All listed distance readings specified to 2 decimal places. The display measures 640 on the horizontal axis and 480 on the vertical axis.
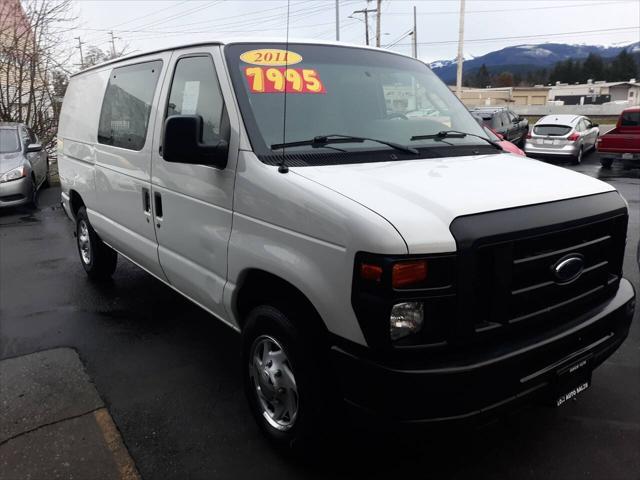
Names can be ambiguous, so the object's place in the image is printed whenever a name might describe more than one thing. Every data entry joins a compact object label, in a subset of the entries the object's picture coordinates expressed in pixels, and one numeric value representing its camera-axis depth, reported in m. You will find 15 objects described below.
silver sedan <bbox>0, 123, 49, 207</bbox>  9.52
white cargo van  2.14
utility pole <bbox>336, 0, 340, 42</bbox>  32.96
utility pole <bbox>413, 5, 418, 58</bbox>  41.28
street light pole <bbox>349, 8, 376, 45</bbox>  42.84
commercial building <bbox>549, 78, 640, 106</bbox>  86.81
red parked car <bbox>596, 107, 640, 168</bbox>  14.73
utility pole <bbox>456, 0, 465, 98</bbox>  29.31
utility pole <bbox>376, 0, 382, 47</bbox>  37.45
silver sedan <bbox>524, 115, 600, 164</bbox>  16.77
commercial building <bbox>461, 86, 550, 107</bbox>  65.50
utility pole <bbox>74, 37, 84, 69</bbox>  14.99
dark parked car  16.66
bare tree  13.87
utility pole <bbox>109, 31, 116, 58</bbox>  20.35
